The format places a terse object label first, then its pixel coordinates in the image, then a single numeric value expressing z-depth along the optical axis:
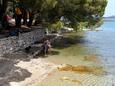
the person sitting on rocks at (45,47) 9.33
